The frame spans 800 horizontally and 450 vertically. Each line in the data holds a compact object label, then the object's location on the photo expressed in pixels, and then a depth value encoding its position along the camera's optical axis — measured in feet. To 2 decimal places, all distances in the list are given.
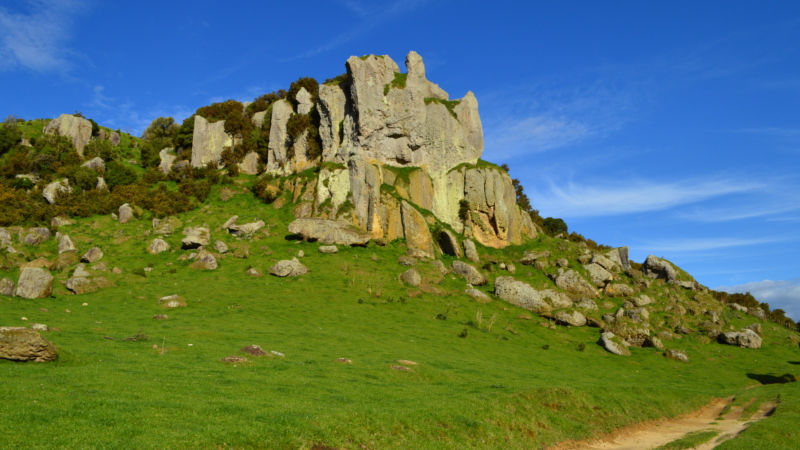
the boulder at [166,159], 323.98
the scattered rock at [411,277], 212.84
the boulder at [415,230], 256.52
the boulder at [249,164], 325.01
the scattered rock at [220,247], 219.41
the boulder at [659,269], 291.58
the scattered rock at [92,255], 194.49
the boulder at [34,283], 148.77
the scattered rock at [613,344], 185.16
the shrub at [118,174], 281.74
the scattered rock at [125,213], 244.83
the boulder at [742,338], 212.43
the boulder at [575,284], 241.35
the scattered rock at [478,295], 215.90
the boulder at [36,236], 204.44
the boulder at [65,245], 201.46
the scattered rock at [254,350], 101.35
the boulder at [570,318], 208.64
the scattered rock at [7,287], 145.59
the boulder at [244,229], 240.32
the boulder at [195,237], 216.74
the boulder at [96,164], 285.97
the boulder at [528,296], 218.59
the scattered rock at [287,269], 202.49
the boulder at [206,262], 200.85
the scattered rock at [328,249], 228.02
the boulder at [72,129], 316.60
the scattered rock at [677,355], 185.88
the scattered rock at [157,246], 213.46
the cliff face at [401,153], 274.77
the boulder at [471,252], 266.16
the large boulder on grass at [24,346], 69.56
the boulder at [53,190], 249.55
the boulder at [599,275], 255.29
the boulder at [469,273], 236.59
